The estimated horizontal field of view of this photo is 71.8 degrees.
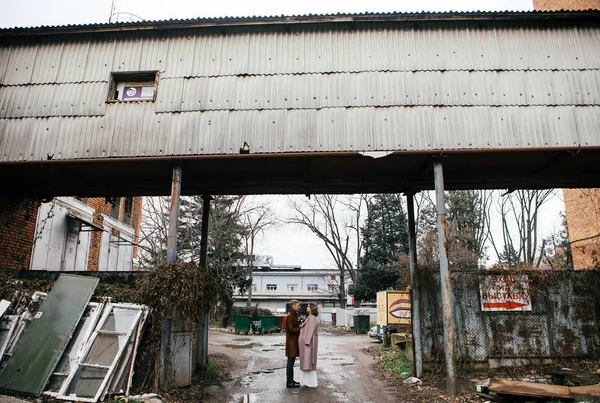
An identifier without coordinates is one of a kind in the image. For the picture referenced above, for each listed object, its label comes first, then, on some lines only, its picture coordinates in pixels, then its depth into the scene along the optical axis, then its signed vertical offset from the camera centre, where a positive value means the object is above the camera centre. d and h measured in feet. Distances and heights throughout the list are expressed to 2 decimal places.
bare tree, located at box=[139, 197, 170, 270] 81.41 +17.82
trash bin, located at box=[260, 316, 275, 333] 84.38 -3.17
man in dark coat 31.83 -2.43
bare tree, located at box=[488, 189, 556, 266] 109.60 +22.22
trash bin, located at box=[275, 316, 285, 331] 90.90 -3.16
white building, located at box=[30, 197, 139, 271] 49.98 +9.39
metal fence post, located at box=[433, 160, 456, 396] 28.73 +2.02
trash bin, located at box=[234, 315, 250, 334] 81.61 -3.07
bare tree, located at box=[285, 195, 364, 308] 137.59 +26.11
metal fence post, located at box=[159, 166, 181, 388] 28.06 +4.00
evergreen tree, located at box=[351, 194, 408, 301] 116.26 +17.76
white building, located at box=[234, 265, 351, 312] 184.85 +10.42
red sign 35.78 +1.36
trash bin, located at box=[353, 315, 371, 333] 90.88 -3.23
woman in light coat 31.27 -2.95
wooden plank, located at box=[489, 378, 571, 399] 24.03 -4.52
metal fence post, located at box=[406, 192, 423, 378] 34.68 +1.28
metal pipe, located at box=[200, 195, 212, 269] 37.91 +7.11
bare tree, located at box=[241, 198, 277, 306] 112.88 +21.49
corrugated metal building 32.04 +16.67
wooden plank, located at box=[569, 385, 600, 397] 23.63 -4.47
